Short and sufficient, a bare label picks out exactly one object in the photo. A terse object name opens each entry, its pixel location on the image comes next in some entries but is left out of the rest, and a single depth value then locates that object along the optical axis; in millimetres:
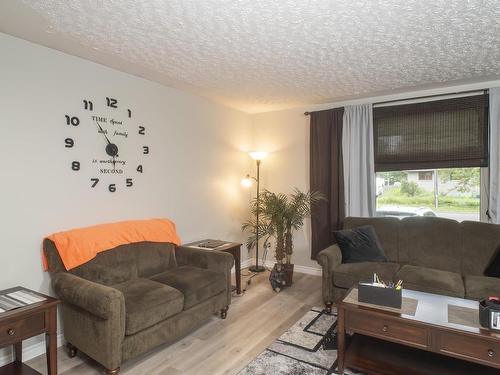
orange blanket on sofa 2514
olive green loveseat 2137
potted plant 3902
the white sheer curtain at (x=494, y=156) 3391
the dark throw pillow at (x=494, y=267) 2906
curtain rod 3471
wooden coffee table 1811
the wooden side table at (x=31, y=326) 1805
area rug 2254
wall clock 2773
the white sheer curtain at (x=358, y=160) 4105
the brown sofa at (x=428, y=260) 2802
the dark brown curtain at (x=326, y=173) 4262
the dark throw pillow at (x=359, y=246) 3393
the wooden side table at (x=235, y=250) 3566
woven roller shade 3525
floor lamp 4512
